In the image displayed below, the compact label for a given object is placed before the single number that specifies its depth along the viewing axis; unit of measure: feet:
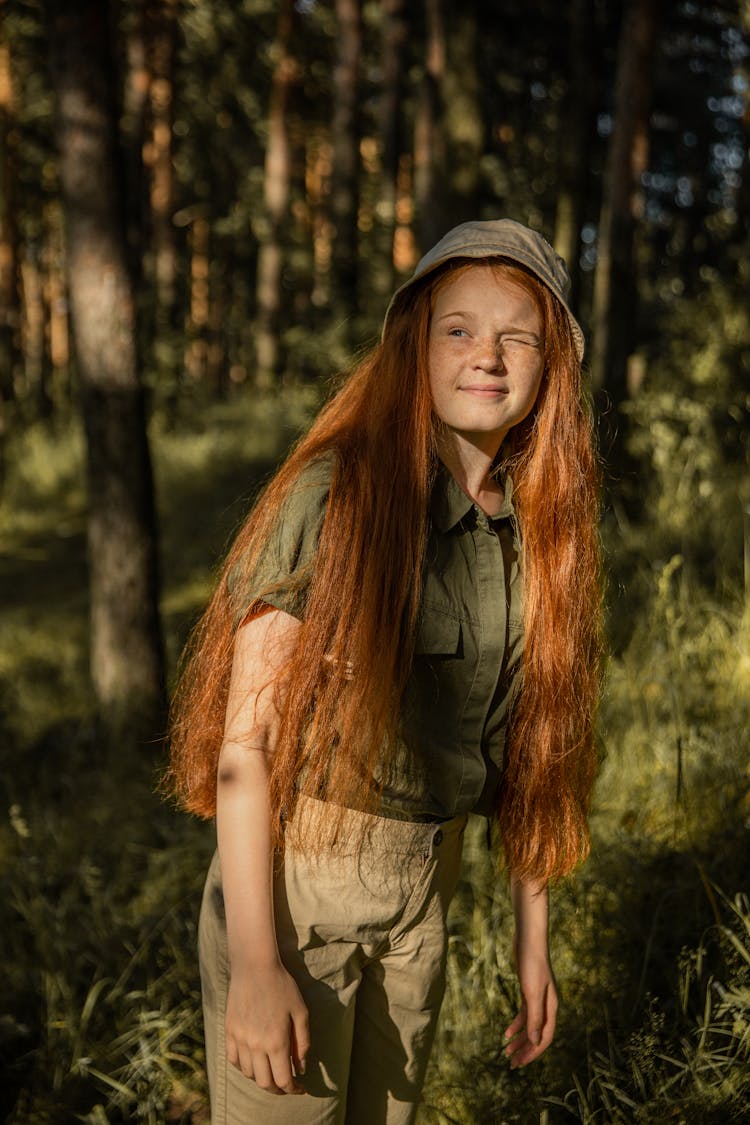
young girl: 5.11
